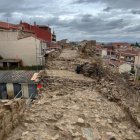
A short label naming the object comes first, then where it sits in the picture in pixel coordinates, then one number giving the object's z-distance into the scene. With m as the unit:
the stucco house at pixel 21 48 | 21.06
